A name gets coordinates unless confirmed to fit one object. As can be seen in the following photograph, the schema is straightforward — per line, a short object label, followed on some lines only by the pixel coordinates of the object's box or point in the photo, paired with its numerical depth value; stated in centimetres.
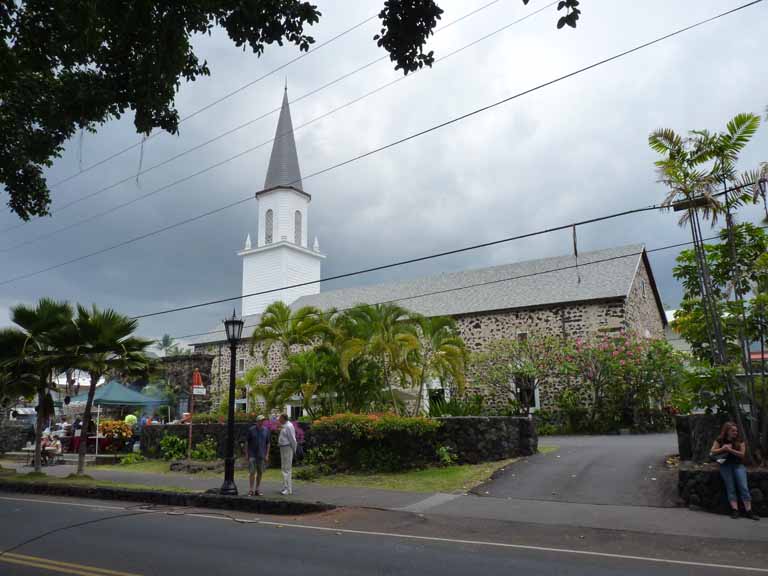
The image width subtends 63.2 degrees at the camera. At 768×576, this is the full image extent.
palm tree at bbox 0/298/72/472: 1716
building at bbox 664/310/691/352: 3612
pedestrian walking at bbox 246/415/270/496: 1314
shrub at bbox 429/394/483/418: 1991
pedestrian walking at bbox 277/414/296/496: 1318
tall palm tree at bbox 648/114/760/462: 1174
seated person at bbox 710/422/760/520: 986
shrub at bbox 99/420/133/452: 2412
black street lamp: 1308
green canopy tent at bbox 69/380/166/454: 2377
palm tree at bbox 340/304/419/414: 1750
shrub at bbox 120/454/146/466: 2166
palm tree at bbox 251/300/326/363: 2188
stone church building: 2641
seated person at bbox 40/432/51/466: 2223
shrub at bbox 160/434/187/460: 2127
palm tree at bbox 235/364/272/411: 2165
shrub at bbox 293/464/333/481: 1592
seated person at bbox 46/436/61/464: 2269
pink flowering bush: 2277
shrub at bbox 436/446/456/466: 1556
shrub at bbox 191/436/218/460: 2020
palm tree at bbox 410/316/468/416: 1769
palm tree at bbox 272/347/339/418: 1934
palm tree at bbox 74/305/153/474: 1711
